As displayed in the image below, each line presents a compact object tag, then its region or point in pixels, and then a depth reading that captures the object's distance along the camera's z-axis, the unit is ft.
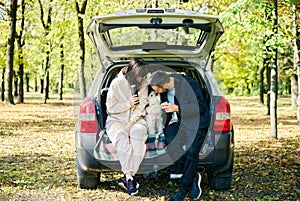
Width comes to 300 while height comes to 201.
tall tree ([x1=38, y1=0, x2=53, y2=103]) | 96.62
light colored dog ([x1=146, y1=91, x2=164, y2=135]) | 18.56
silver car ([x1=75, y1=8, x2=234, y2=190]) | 17.85
